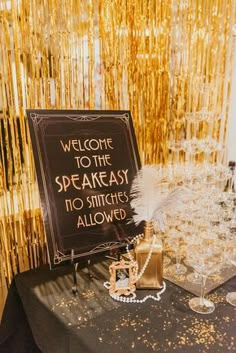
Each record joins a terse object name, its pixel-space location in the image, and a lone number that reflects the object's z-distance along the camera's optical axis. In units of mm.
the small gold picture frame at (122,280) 1060
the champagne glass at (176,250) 1198
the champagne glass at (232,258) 1023
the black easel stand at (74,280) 1077
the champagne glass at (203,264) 980
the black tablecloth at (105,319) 834
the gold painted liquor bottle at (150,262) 1073
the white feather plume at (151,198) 1126
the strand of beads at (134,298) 1015
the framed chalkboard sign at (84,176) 1113
